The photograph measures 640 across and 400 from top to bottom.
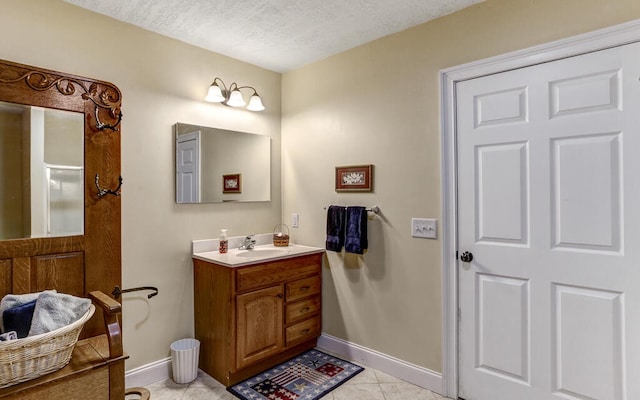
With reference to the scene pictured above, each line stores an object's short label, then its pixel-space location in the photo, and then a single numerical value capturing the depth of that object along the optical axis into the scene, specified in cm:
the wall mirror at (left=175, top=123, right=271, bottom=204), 267
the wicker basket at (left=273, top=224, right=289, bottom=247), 311
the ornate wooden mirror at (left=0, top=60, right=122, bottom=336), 192
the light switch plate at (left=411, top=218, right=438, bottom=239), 234
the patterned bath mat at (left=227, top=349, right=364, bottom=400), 230
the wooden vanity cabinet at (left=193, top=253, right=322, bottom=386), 240
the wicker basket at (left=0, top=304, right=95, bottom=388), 142
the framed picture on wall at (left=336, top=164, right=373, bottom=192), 269
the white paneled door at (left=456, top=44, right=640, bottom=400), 174
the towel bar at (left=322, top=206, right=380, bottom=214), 265
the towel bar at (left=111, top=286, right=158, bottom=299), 226
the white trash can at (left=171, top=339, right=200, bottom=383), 242
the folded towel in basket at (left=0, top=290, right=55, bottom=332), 161
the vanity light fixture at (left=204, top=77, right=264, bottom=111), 272
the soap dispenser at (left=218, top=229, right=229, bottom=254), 279
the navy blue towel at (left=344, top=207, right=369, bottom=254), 266
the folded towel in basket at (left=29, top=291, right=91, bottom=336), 153
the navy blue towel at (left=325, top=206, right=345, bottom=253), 279
